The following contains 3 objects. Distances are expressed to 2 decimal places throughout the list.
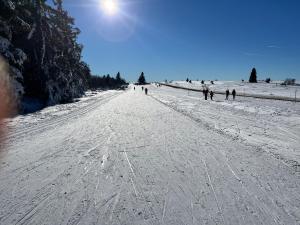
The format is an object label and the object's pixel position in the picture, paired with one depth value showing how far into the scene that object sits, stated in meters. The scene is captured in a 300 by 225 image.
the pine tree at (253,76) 102.31
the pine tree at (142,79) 174.62
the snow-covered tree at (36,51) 20.66
